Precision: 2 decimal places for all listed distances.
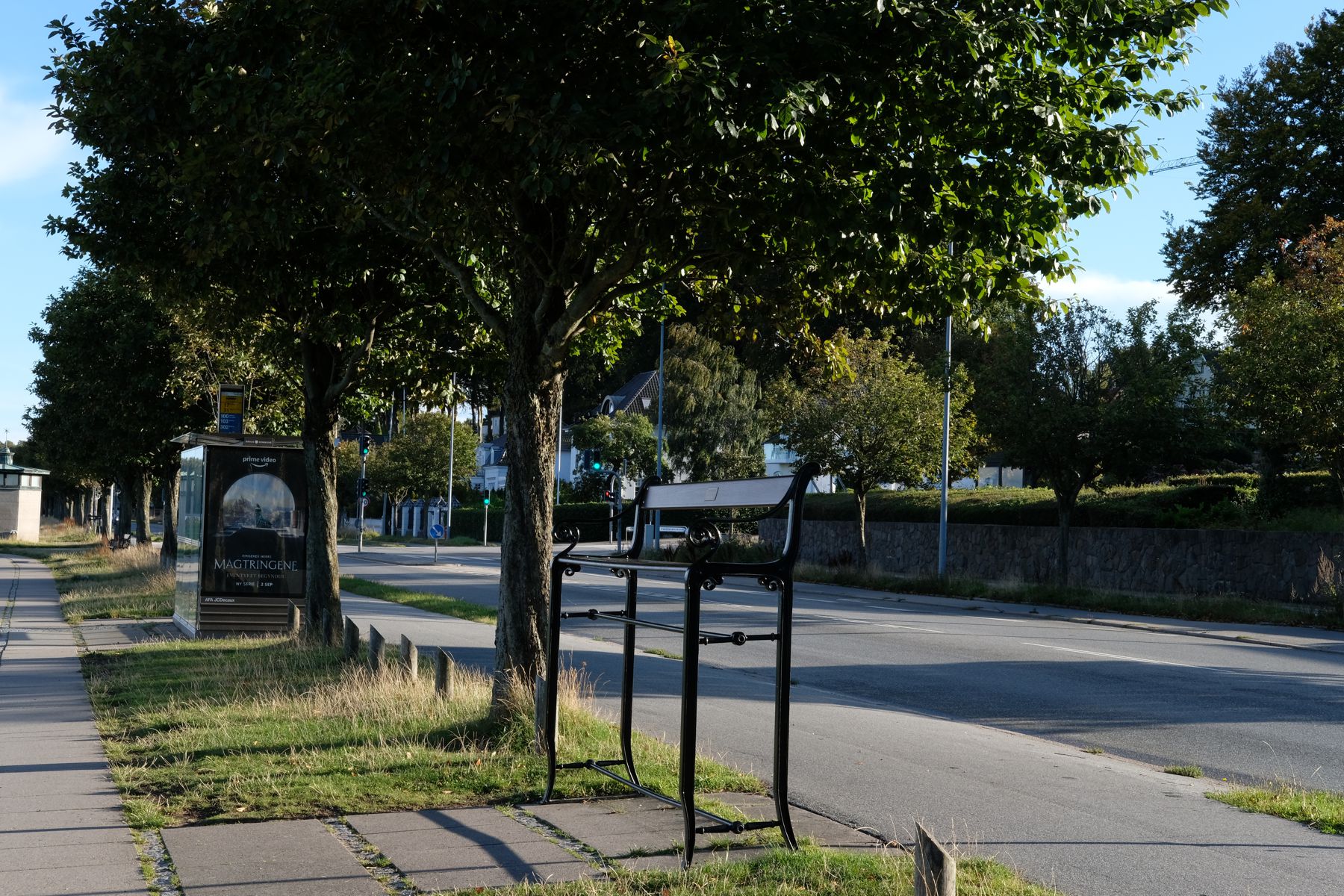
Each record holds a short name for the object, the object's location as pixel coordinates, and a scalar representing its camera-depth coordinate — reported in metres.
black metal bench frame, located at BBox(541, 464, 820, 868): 5.42
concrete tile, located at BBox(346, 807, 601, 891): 5.30
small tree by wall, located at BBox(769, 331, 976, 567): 33.28
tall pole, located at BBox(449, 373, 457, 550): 68.29
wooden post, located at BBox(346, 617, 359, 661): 12.49
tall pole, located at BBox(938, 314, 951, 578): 30.70
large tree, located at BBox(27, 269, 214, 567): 29.62
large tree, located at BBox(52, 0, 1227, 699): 7.50
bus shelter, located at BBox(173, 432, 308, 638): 16.20
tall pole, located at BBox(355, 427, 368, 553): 54.08
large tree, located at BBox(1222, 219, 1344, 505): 22.41
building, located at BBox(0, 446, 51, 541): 61.78
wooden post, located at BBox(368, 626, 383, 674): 10.79
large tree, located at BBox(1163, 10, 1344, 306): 32.69
